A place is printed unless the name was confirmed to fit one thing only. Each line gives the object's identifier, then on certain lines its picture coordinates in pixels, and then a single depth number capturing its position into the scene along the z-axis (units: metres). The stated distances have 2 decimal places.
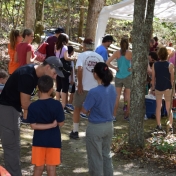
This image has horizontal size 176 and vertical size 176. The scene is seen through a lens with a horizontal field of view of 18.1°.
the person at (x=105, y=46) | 12.66
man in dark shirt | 6.49
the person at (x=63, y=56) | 12.18
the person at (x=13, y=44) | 11.82
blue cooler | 13.10
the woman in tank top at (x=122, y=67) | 12.00
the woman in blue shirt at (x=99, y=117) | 6.81
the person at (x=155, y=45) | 18.12
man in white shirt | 10.09
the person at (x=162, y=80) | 11.23
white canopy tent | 18.19
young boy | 6.32
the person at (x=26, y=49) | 11.14
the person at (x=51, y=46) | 12.96
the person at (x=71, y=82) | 12.82
